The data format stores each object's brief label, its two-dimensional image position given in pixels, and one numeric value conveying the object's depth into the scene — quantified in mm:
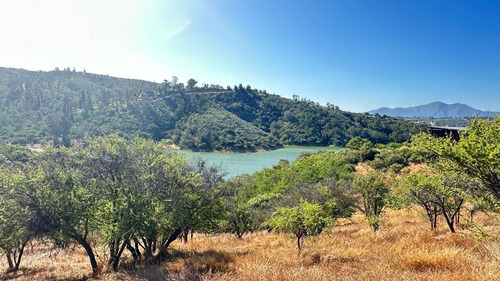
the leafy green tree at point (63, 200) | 9547
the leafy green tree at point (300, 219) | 9453
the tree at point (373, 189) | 15781
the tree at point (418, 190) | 11039
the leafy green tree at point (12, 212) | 9312
